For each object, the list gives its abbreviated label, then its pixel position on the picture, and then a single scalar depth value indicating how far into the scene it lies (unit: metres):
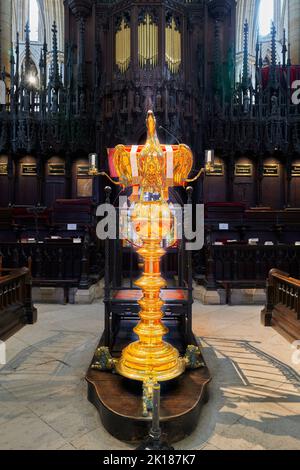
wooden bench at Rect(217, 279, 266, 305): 6.40
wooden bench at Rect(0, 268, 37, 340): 4.36
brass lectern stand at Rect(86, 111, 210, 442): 2.16
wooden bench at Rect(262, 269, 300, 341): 4.26
